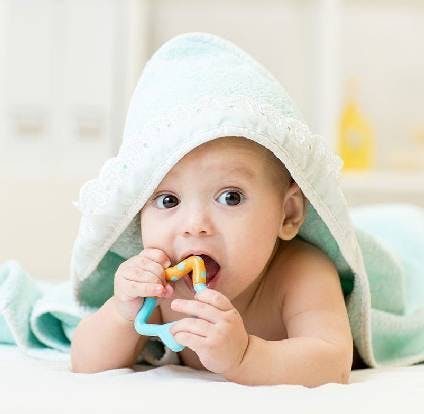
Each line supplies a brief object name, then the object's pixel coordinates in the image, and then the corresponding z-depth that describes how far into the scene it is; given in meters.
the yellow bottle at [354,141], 2.62
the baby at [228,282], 0.80
